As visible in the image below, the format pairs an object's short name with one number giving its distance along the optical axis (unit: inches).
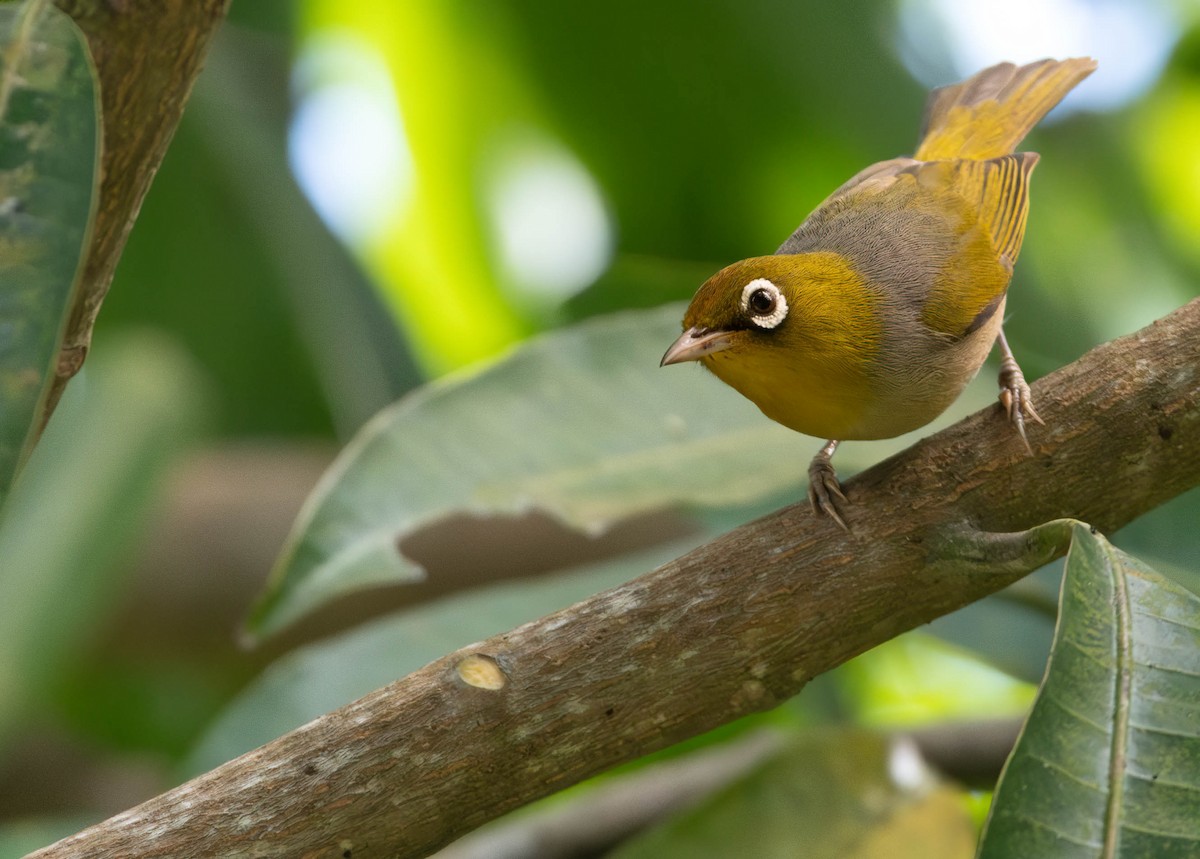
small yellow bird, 161.0
